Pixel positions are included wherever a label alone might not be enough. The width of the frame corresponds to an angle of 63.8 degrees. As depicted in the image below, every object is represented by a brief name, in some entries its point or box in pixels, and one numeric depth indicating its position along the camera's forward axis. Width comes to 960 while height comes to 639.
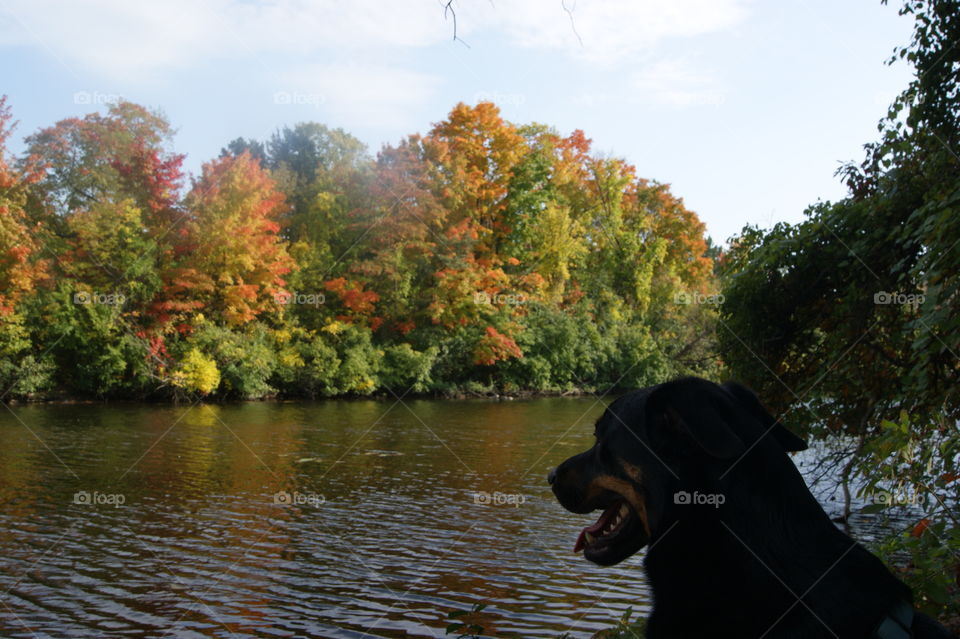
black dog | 2.26
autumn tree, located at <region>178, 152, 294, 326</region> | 28.23
